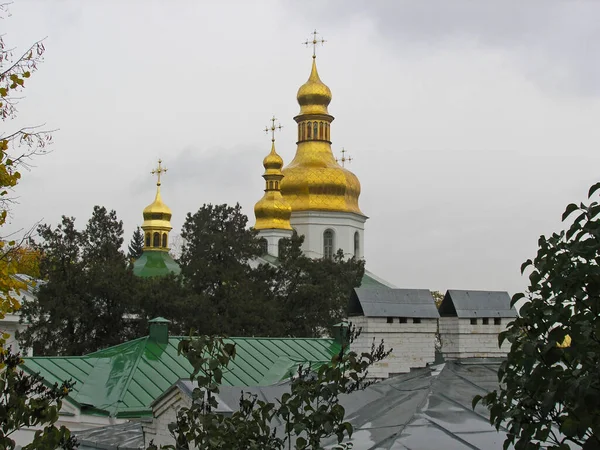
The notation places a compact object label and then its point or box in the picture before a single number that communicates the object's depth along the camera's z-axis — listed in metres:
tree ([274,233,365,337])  40.41
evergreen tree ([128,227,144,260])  82.78
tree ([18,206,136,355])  34.66
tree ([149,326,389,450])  6.61
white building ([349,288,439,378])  14.91
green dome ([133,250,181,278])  54.28
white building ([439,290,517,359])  15.30
